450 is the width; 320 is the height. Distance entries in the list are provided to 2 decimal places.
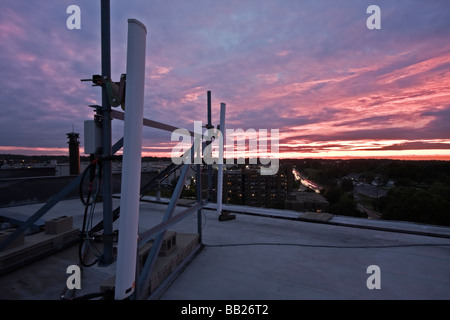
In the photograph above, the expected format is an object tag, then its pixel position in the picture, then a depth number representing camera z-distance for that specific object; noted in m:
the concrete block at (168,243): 4.59
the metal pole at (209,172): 6.06
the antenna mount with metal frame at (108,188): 2.75
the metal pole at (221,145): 6.24
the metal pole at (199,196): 5.86
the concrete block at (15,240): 4.91
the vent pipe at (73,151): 18.41
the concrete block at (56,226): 6.13
